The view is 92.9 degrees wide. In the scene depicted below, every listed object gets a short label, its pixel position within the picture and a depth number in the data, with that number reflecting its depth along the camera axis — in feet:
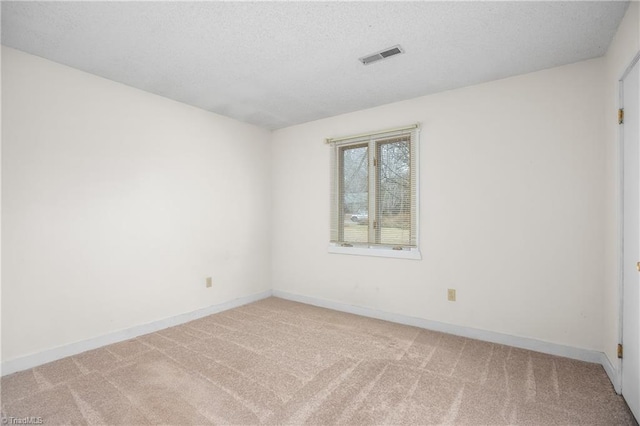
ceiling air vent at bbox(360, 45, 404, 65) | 7.91
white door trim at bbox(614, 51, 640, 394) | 6.84
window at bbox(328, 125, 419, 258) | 11.47
